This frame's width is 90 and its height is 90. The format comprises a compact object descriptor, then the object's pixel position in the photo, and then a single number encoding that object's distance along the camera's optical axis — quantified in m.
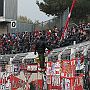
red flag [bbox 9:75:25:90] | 22.11
